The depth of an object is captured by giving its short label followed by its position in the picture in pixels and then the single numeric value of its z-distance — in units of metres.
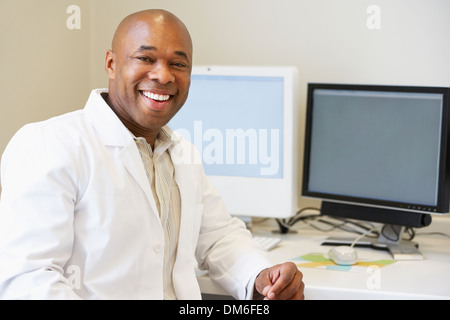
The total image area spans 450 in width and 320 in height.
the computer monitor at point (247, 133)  1.95
